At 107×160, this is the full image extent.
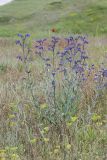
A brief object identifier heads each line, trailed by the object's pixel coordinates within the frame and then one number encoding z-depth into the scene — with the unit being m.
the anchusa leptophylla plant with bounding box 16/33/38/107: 4.52
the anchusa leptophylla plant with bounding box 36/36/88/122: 4.45
